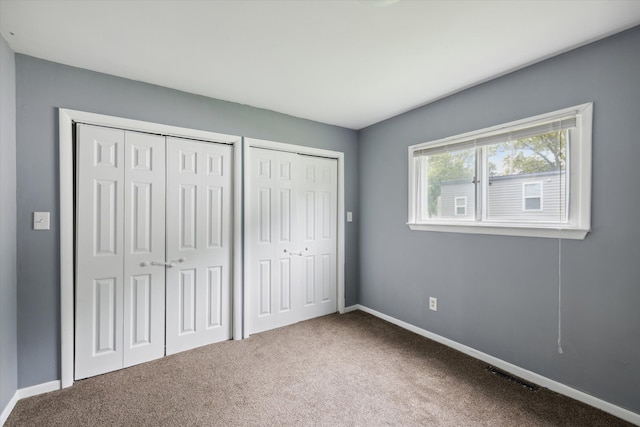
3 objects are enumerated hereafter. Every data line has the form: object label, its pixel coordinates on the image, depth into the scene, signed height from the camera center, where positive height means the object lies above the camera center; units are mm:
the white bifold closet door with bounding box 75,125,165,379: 2199 -310
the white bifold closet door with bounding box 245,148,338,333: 3027 -301
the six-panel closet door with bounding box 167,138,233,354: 2570 -301
